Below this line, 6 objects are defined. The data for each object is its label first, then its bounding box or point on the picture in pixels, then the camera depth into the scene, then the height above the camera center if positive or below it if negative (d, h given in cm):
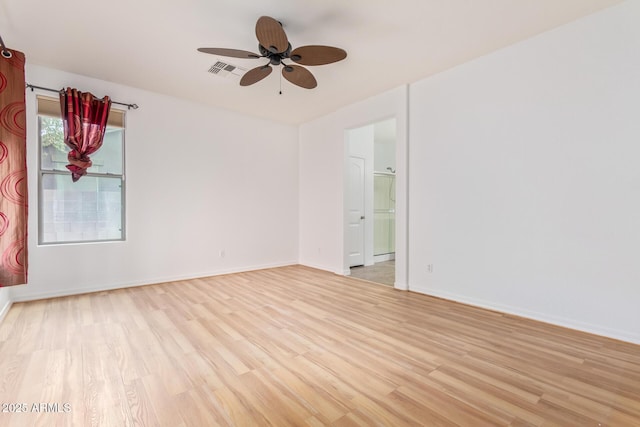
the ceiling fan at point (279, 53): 237 +142
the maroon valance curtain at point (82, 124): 366 +111
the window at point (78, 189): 373 +29
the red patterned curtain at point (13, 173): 232 +31
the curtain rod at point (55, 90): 354 +151
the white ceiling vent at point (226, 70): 355 +176
